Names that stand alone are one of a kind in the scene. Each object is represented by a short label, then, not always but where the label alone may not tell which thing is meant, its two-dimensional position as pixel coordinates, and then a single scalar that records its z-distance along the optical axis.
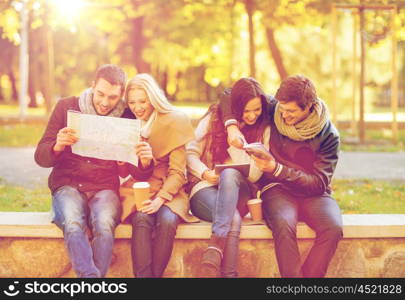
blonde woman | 4.25
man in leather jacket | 4.23
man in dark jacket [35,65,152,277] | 4.25
